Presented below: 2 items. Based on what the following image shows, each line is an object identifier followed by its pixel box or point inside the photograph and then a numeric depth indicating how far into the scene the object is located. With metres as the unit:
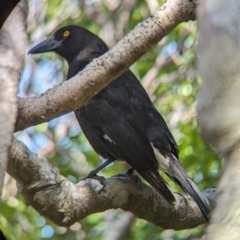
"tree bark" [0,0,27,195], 4.36
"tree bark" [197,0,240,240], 2.56
